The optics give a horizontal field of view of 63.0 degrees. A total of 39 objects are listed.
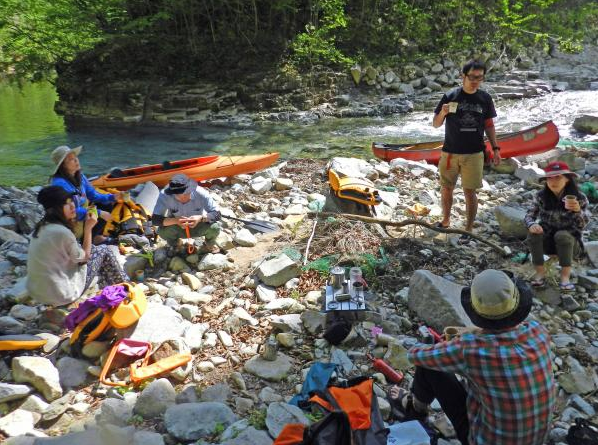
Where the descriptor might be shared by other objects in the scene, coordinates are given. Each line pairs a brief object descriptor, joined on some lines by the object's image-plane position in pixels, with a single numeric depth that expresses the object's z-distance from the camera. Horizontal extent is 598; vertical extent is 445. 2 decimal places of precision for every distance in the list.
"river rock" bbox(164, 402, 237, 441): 2.77
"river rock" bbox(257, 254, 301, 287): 4.39
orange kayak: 7.44
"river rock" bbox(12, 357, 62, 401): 3.18
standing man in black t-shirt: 4.63
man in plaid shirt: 2.06
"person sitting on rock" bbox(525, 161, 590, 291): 3.95
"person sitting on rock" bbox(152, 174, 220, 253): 4.79
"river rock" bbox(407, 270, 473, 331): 3.53
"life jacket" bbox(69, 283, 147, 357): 3.54
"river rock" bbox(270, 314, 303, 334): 3.74
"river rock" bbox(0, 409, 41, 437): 2.84
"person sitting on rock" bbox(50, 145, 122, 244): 4.55
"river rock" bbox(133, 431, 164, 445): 2.63
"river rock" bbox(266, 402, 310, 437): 2.73
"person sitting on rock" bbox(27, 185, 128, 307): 3.75
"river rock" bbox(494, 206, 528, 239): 5.00
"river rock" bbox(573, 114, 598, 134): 10.19
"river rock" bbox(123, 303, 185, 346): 3.63
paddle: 5.68
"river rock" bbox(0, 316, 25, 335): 3.78
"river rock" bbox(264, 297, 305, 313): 4.00
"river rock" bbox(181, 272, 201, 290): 4.56
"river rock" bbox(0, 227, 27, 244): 5.47
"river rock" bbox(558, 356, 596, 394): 3.09
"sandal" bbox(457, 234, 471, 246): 4.96
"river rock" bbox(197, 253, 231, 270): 4.86
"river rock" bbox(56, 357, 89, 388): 3.34
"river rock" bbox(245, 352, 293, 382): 3.30
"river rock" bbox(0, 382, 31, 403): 3.05
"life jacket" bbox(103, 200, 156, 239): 5.33
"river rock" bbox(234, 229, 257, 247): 5.32
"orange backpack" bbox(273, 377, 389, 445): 2.28
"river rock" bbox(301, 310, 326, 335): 3.71
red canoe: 8.01
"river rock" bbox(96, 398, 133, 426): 2.94
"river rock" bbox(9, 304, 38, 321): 4.05
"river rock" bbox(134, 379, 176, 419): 3.00
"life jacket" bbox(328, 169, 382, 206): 5.52
